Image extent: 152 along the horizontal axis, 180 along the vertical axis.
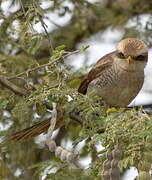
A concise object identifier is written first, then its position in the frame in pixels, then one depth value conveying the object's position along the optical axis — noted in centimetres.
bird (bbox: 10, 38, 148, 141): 1028
